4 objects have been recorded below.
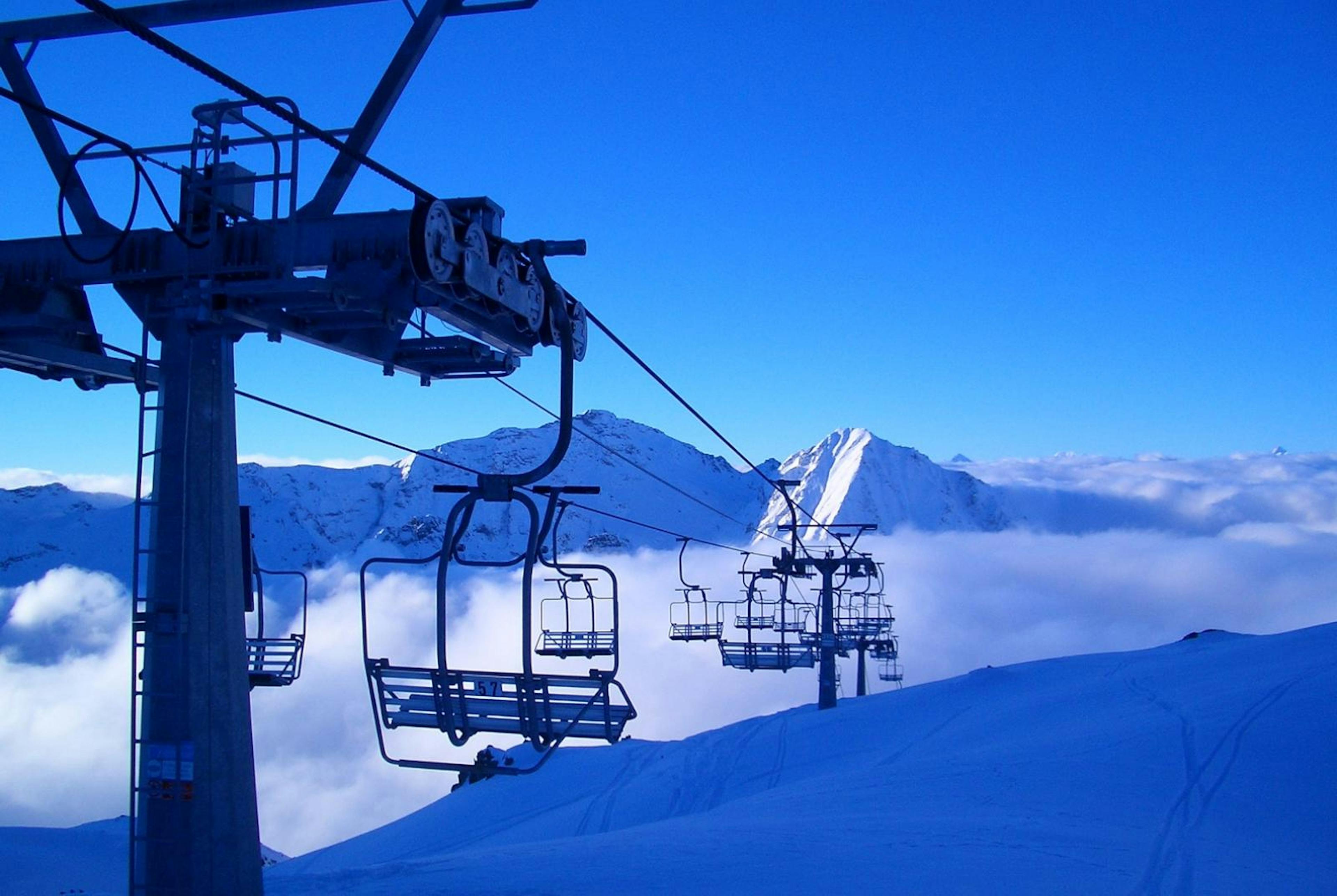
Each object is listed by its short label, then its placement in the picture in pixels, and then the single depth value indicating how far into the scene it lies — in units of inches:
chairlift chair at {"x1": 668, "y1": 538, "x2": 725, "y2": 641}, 852.4
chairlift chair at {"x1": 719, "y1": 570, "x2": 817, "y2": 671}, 973.2
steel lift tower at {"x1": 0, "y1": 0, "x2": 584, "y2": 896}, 235.6
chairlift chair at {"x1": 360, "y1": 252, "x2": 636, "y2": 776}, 245.9
